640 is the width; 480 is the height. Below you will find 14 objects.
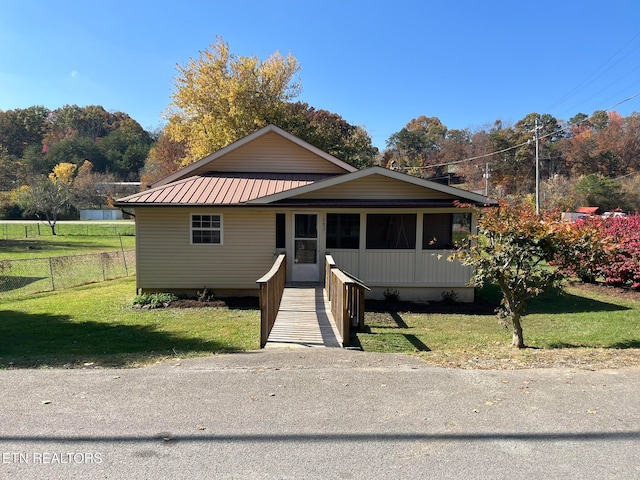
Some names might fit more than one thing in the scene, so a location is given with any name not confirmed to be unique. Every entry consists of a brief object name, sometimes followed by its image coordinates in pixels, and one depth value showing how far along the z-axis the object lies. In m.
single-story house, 12.38
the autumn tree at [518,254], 6.89
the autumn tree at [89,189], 76.39
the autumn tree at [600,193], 50.16
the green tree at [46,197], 46.16
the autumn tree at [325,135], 31.98
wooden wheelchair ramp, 7.27
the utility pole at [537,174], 30.94
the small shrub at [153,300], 11.68
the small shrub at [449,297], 12.43
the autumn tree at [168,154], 44.66
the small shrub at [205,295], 12.27
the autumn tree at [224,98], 30.34
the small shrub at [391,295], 12.46
